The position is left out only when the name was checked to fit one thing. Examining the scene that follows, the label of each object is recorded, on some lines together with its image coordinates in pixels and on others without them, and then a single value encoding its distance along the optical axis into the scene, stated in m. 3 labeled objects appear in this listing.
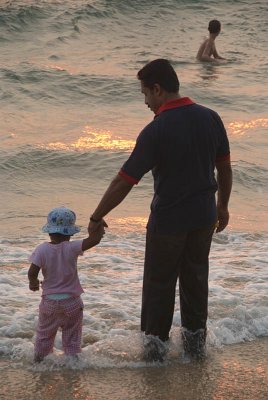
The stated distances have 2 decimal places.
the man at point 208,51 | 36.97
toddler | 9.80
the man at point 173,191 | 9.37
